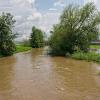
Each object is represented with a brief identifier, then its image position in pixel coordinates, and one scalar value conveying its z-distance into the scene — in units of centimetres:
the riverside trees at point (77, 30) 2011
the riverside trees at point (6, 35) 2050
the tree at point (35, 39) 3852
